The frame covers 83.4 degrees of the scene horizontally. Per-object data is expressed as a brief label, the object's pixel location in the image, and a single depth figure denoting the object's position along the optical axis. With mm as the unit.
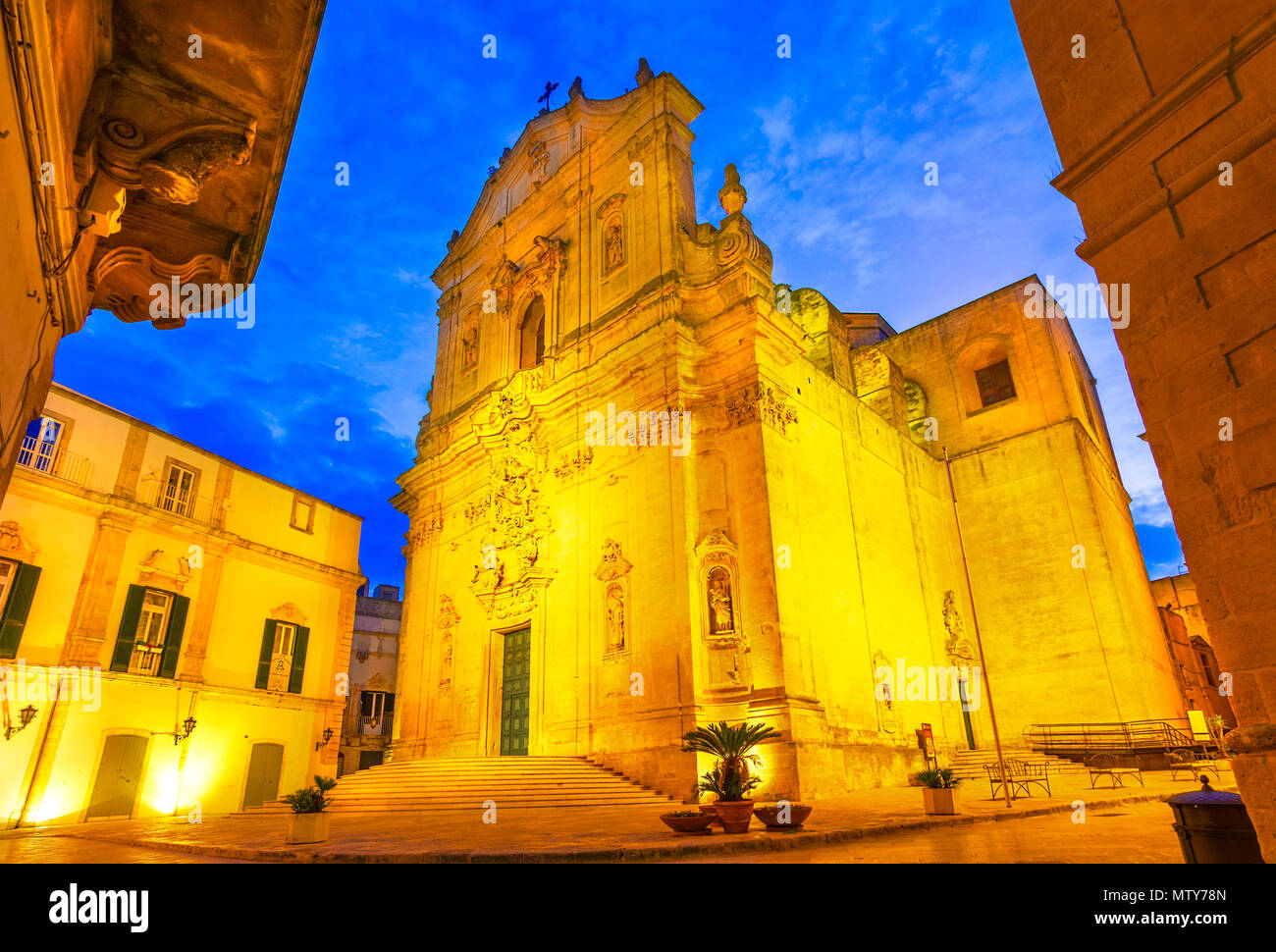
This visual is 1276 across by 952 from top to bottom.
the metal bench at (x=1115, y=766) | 17531
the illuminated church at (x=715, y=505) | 14906
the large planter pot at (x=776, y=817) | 8727
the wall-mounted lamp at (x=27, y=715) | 15086
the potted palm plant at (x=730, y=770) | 8836
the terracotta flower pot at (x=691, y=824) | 8758
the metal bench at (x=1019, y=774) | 12685
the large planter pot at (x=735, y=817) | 8820
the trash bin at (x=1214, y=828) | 4133
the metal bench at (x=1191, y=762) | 16705
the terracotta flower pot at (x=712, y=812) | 9052
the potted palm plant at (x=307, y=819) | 8852
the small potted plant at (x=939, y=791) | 9711
